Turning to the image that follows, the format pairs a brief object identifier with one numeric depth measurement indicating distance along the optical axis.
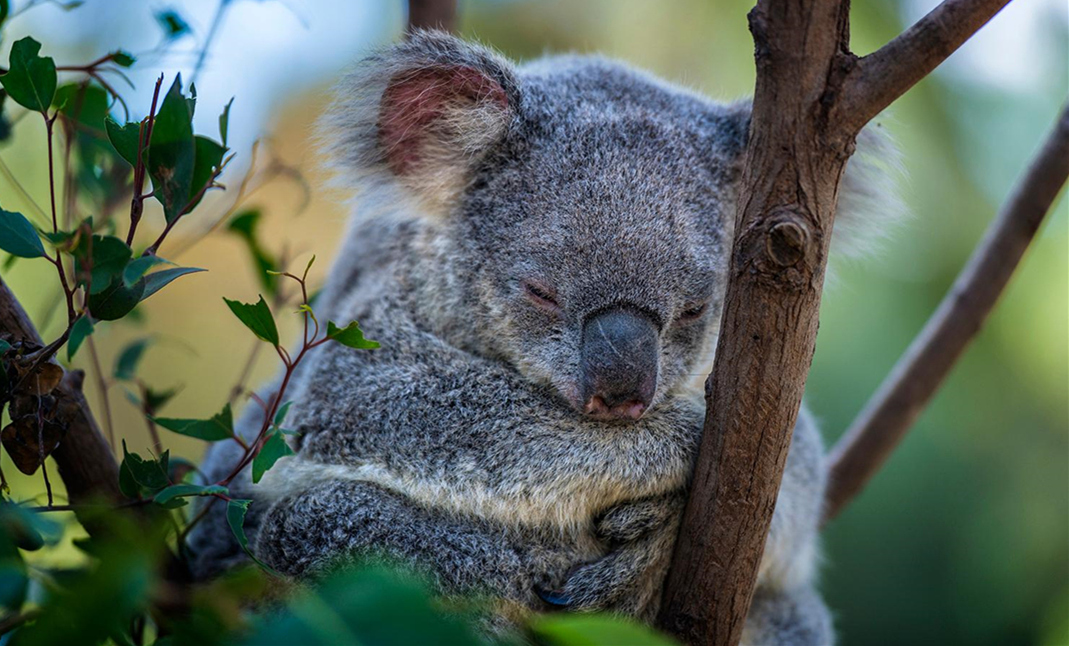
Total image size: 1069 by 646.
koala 2.01
